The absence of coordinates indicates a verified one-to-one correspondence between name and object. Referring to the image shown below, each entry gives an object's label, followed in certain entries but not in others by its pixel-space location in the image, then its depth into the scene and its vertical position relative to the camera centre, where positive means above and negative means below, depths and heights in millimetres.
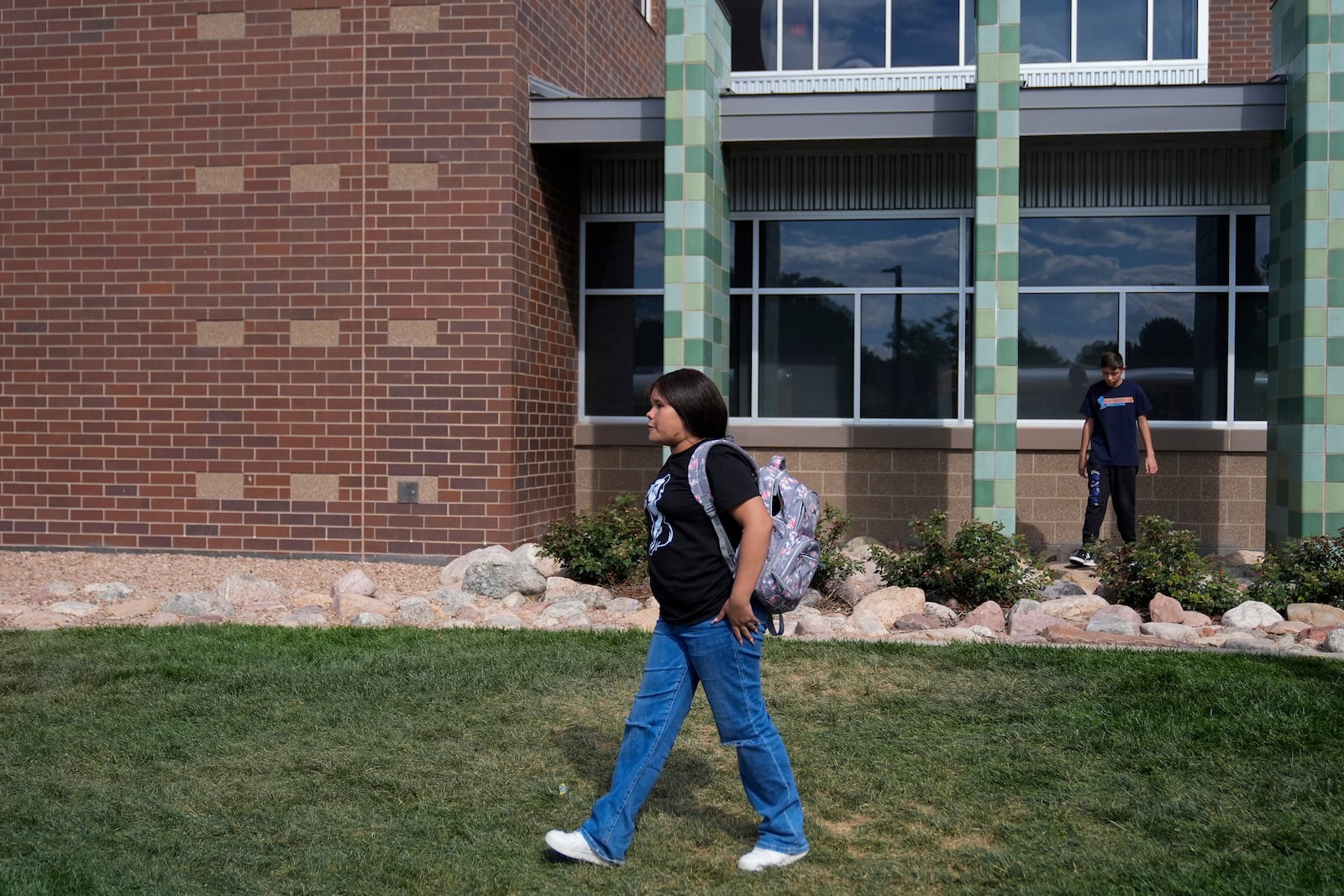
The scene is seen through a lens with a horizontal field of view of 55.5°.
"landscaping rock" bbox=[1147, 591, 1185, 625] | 8617 -1401
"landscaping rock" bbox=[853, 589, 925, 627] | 8914 -1432
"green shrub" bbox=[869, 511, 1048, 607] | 9352 -1224
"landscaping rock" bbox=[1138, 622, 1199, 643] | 8000 -1452
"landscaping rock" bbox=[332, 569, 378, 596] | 9930 -1460
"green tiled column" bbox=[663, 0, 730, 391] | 11453 +1944
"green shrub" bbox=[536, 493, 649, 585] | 10297 -1191
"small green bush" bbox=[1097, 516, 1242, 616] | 8984 -1224
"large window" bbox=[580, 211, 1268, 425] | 12836 +908
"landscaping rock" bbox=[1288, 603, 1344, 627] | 8555 -1420
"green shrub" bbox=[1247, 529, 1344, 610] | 9023 -1224
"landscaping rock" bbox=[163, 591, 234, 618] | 9227 -1519
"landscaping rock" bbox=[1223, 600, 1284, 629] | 8492 -1420
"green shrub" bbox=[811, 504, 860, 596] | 9984 -1250
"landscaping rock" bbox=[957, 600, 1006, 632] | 8578 -1460
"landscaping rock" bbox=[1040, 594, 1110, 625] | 8984 -1456
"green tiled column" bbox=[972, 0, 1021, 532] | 11008 +1183
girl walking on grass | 4223 -861
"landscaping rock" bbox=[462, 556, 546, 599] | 10070 -1432
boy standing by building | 10898 -378
